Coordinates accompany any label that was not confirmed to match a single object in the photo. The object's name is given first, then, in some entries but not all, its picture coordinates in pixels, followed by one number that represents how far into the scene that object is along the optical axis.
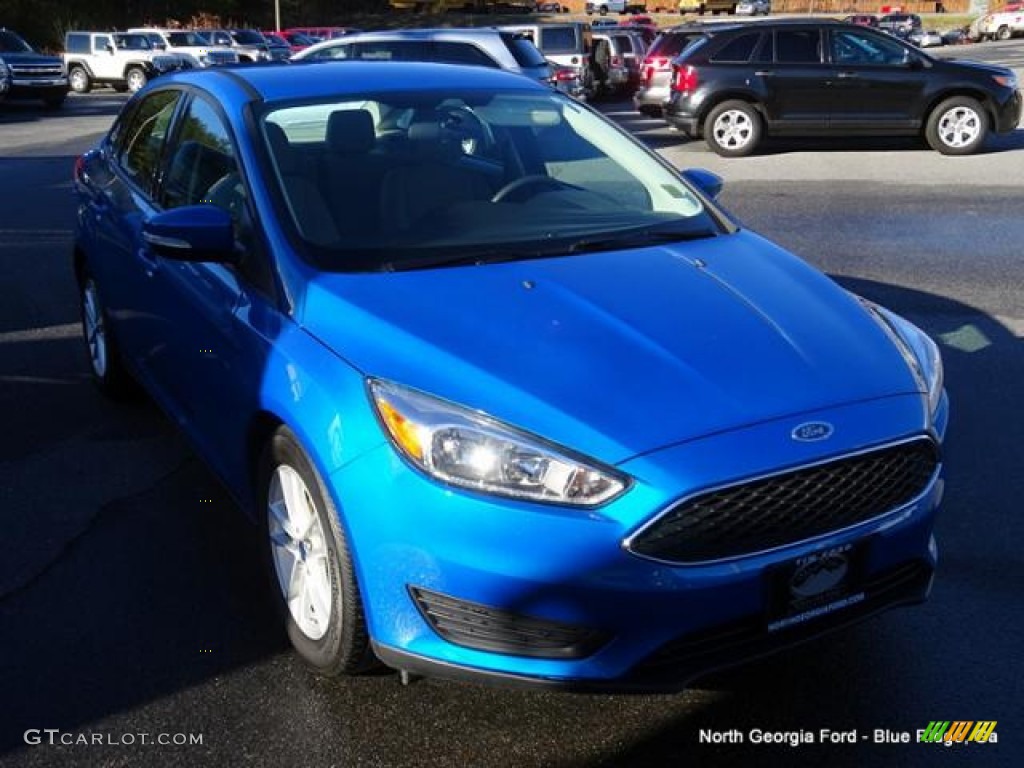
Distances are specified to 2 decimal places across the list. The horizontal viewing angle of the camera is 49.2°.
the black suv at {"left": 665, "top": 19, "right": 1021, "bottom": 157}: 14.30
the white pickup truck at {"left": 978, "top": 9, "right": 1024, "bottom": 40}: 55.28
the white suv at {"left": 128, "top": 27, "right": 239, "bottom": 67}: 33.91
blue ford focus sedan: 2.56
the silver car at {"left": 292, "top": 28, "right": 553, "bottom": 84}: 16.33
